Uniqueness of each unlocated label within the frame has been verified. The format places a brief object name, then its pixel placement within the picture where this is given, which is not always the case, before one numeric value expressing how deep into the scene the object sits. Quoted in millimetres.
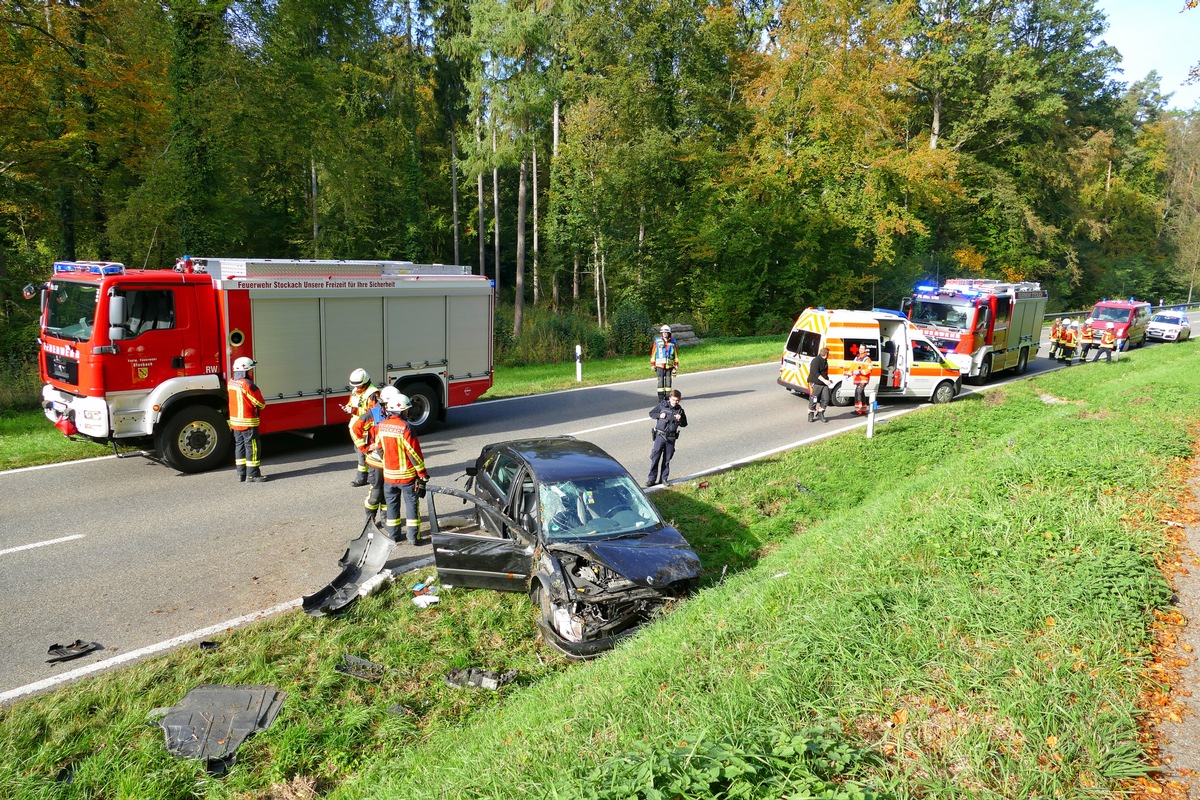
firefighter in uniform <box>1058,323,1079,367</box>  25125
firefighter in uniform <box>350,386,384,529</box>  8531
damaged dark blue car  6266
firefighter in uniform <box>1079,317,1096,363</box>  25172
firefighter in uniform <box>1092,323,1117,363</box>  24500
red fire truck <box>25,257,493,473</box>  10320
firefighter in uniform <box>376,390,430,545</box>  8094
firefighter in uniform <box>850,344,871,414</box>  15938
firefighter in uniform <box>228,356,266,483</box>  10398
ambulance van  16125
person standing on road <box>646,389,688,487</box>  10297
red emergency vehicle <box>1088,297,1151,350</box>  29062
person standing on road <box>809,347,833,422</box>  15578
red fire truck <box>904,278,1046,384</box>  20094
